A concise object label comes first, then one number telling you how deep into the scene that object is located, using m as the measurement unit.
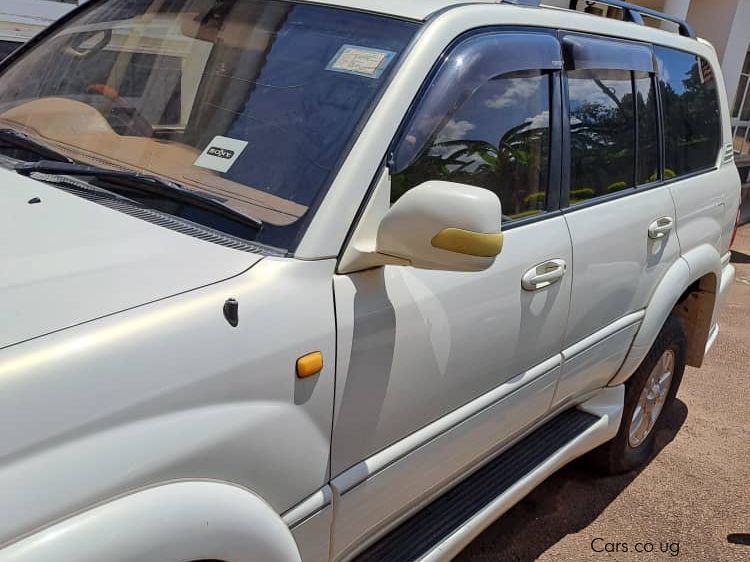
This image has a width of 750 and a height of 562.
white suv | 1.41
